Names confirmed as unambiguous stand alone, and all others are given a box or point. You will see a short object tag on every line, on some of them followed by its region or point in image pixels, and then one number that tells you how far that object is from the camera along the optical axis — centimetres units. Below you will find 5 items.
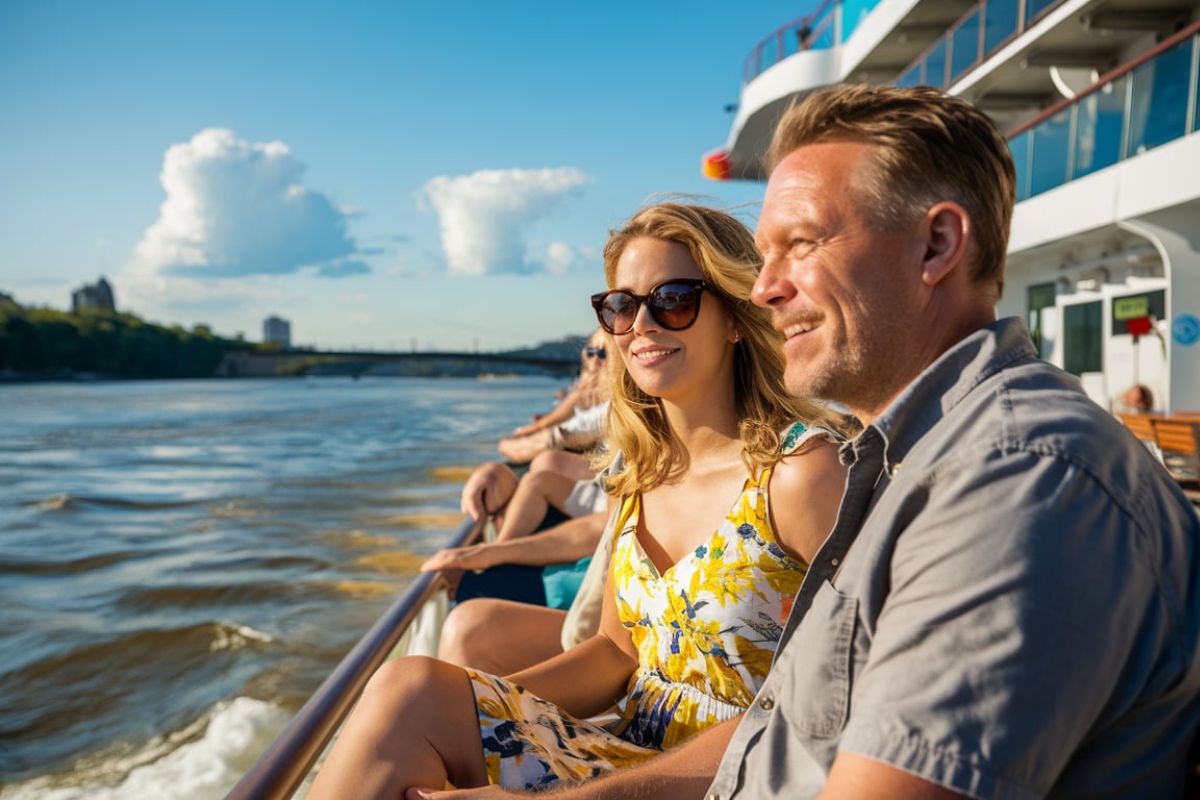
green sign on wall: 1003
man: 78
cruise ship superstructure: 825
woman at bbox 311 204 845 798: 146
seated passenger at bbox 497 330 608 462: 457
